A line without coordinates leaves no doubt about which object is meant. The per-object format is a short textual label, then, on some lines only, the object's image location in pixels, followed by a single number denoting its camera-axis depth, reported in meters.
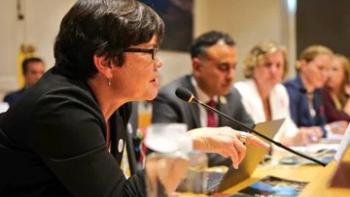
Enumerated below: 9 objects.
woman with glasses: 1.02
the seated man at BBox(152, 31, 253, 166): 2.19
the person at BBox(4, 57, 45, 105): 3.26
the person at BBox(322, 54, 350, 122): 3.84
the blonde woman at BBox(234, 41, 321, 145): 2.81
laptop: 1.48
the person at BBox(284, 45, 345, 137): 3.35
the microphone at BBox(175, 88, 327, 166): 1.37
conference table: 1.45
